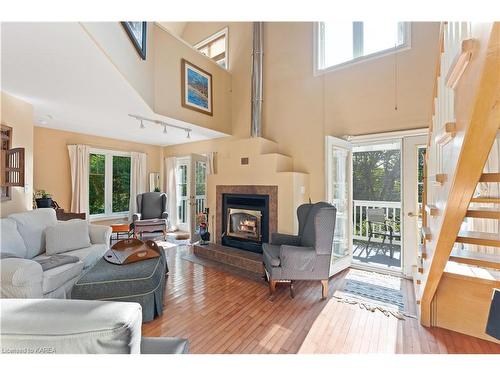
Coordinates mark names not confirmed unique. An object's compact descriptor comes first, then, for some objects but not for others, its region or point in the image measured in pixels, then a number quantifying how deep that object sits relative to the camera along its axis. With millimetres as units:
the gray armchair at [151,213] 4656
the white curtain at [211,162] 4836
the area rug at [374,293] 2246
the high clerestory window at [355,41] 2953
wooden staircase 788
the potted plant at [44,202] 3369
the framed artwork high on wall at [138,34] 2329
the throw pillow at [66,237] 2535
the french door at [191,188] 4516
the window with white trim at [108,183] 4949
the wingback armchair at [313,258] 2424
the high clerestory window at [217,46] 4676
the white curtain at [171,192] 5871
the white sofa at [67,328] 636
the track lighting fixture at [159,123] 3498
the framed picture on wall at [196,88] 3574
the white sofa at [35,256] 1710
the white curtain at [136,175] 5461
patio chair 3777
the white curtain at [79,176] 4485
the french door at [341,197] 3156
